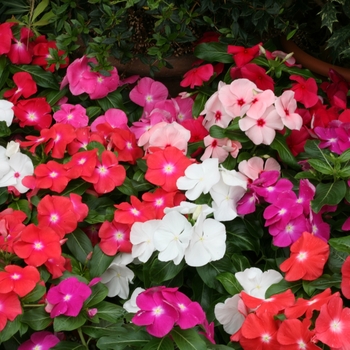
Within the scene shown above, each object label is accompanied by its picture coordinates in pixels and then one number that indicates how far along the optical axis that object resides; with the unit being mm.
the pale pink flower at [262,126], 1636
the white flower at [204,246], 1444
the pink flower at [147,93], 2018
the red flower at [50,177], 1592
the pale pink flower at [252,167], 1633
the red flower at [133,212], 1535
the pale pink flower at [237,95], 1727
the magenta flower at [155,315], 1256
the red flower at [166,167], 1616
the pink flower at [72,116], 1863
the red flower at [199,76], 1940
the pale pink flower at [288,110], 1652
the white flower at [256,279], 1455
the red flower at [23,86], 1948
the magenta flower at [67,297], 1333
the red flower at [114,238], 1535
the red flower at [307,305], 1248
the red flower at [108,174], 1623
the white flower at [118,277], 1558
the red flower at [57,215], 1520
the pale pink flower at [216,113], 1773
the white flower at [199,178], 1552
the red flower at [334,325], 1181
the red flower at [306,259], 1389
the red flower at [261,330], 1277
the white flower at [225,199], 1545
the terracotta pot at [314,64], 2090
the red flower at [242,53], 1928
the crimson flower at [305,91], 1832
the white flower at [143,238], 1498
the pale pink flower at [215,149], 1714
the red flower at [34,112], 1895
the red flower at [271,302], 1302
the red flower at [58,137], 1688
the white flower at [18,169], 1642
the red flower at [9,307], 1305
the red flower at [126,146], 1718
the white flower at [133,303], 1441
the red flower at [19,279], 1330
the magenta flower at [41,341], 1409
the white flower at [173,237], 1436
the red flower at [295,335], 1212
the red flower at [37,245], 1430
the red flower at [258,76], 1858
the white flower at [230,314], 1395
